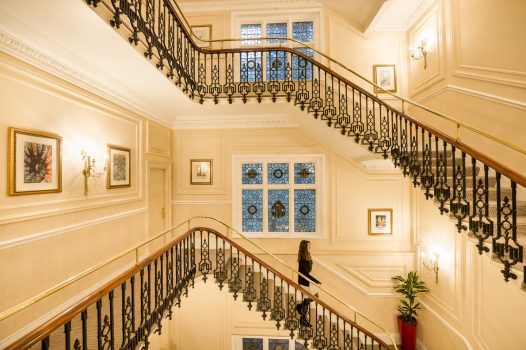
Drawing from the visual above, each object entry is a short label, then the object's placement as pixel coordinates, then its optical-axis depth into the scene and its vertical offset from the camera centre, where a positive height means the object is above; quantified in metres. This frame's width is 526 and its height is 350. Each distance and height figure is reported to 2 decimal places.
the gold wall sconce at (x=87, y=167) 3.83 +0.18
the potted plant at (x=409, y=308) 5.80 -2.83
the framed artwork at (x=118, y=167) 4.40 +0.21
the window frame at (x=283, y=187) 6.64 -0.22
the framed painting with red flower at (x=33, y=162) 2.78 +0.20
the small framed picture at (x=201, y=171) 6.82 +0.20
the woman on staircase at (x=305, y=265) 4.97 -1.59
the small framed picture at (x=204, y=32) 6.80 +3.64
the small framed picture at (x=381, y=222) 6.48 -1.04
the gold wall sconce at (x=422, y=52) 5.78 +2.69
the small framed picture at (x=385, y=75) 6.53 +2.43
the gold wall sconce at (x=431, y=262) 5.61 -1.79
